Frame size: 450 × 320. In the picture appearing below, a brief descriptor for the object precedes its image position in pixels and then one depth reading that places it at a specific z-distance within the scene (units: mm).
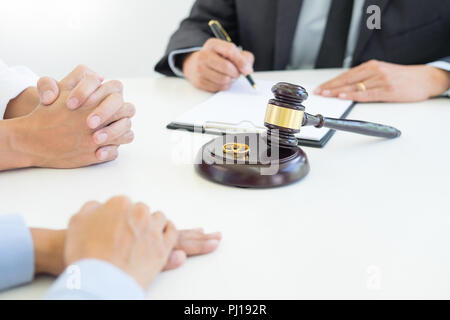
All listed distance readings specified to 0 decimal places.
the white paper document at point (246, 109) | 1095
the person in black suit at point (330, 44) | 1357
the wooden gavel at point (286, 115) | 855
